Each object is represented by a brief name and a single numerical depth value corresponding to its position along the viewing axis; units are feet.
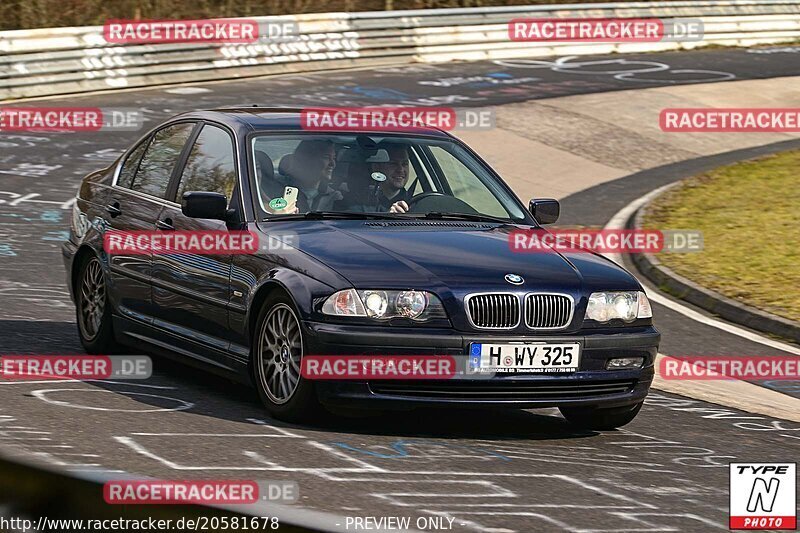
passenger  54.65
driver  55.62
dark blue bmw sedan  47.83
